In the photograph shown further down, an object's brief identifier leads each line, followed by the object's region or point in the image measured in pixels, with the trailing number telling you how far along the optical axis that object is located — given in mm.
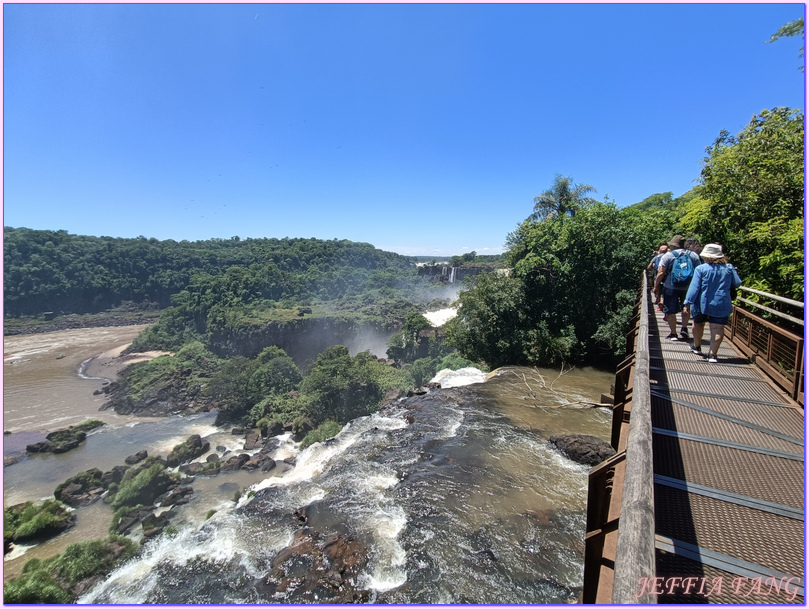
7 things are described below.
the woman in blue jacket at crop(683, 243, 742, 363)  5137
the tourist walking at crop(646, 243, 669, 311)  8195
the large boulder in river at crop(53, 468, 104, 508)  21156
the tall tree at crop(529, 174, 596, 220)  26141
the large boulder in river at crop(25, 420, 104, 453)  28203
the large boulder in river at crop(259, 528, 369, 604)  6344
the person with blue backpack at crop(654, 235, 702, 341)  6582
